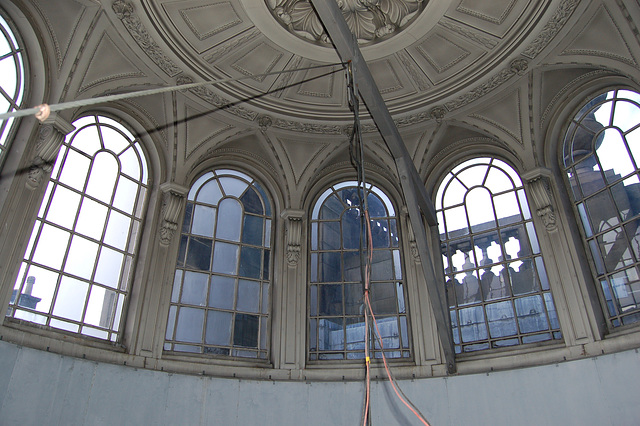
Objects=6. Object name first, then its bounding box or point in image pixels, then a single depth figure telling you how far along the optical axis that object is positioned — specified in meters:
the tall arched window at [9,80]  5.91
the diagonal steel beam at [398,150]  4.82
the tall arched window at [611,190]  6.36
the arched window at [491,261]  7.05
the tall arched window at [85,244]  6.07
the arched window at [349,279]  7.65
